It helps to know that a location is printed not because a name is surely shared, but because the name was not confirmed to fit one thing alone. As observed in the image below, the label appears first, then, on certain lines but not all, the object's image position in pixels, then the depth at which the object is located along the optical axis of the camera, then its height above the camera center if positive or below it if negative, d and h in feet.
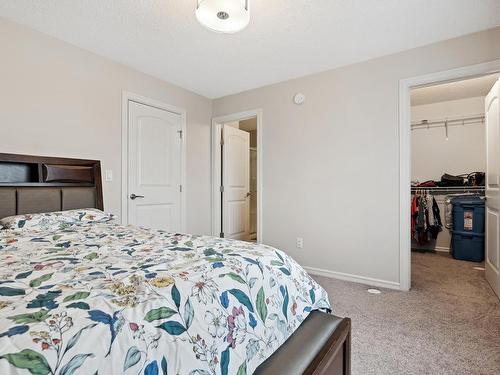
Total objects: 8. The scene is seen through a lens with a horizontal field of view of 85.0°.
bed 1.86 -1.01
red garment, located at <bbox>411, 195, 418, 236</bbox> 13.69 -1.03
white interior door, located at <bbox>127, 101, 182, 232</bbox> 10.00 +0.87
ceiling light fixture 5.44 +3.62
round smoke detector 10.55 +3.54
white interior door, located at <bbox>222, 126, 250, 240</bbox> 13.62 +0.32
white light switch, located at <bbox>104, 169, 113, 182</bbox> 9.16 +0.49
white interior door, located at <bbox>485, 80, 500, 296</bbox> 7.76 +0.04
